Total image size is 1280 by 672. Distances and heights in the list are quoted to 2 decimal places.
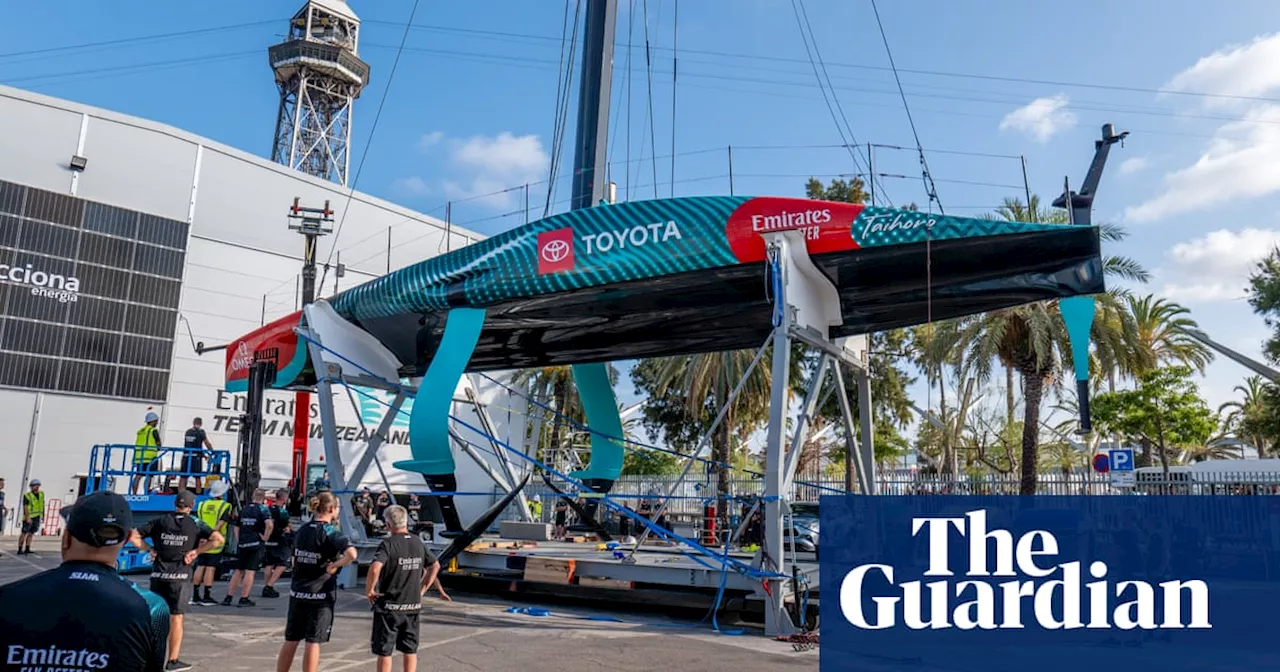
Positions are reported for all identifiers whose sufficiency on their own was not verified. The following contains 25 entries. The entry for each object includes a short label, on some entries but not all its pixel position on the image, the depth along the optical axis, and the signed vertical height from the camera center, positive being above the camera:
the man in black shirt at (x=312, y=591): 6.93 -1.07
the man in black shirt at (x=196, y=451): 17.11 -0.04
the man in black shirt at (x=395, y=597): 6.76 -1.05
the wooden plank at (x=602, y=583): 13.24 -1.73
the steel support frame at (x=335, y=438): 14.76 +0.34
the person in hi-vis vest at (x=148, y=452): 16.66 -0.12
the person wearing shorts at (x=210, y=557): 12.57 -1.54
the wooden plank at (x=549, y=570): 12.75 -1.46
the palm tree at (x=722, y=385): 25.56 +2.75
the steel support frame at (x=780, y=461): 10.52 +0.26
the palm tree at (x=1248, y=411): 43.31 +5.11
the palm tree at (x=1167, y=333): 29.23 +5.78
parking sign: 16.06 +0.63
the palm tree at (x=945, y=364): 23.33 +3.61
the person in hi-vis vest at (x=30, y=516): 18.69 -1.61
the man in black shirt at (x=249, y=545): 12.44 -1.29
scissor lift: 15.56 -0.81
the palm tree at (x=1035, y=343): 20.75 +3.66
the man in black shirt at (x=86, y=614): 2.70 -0.53
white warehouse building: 24.48 +5.06
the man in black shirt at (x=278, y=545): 12.90 -1.35
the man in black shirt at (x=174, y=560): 8.30 -1.05
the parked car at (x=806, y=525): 17.51 -0.91
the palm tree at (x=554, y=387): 32.12 +2.99
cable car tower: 68.12 +29.17
